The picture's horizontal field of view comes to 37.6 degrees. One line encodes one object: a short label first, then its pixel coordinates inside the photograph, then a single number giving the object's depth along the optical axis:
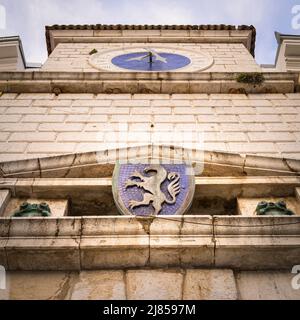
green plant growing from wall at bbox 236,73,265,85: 6.12
